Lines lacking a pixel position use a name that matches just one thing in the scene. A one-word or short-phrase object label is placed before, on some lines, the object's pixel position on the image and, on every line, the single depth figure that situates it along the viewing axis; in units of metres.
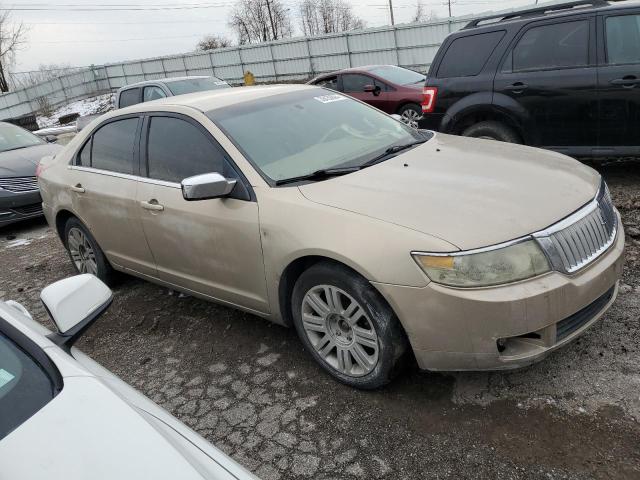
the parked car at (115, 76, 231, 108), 10.97
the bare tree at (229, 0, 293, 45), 57.88
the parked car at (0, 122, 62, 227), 7.70
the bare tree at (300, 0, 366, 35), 70.44
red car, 10.91
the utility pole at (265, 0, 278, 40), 56.94
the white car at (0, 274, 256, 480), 1.43
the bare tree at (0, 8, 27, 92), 42.25
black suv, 5.14
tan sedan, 2.46
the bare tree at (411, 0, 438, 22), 73.25
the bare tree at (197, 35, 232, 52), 58.78
